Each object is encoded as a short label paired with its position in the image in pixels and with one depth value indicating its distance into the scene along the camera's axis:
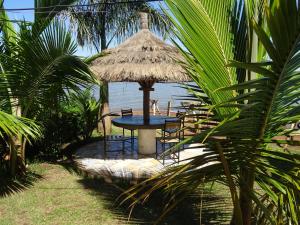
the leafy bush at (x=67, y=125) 6.47
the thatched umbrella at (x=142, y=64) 5.64
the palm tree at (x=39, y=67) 4.53
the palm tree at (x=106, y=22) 9.16
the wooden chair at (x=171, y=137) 5.28
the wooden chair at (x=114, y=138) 6.00
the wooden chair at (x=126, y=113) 7.12
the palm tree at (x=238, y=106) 1.14
